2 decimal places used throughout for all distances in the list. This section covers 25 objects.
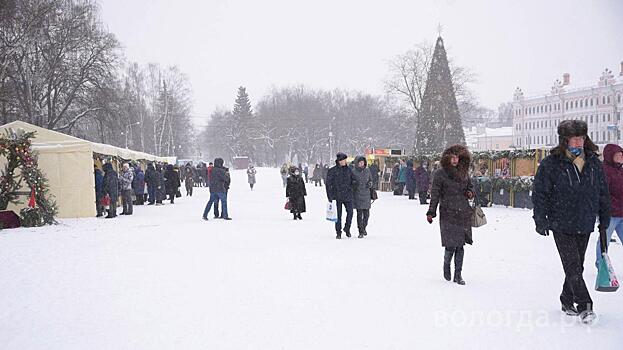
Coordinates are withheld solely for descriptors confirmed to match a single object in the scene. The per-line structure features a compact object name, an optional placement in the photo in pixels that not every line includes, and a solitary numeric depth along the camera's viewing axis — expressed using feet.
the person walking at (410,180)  78.79
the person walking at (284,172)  120.24
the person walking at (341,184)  35.78
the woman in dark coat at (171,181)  76.43
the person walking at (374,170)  93.82
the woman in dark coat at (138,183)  70.74
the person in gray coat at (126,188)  57.57
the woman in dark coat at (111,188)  54.39
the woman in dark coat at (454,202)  22.02
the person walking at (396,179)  90.89
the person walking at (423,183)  68.33
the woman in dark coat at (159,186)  74.33
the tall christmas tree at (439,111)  125.08
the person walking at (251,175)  115.55
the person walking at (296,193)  51.08
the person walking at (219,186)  50.78
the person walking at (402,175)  86.07
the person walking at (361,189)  36.09
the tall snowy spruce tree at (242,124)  304.91
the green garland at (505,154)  61.48
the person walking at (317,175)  134.00
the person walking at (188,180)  96.84
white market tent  53.98
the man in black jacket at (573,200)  16.43
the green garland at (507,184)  59.57
